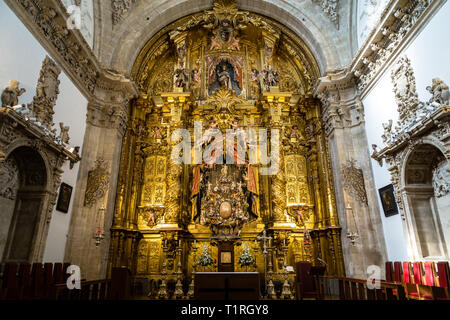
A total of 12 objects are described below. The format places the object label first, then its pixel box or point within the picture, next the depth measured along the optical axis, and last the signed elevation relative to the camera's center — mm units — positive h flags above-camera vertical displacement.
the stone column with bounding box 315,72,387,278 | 9172 +2830
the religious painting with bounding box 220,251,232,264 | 10703 +39
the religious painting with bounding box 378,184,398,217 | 8320 +1649
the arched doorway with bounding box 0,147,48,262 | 7145 +1386
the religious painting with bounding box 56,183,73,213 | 8314 +1698
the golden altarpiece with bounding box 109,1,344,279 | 11016 +4169
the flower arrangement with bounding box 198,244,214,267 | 10246 -34
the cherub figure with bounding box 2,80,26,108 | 6110 +3390
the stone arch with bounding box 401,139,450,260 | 7312 +1511
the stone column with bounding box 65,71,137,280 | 9062 +2831
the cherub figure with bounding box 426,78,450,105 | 6215 +3517
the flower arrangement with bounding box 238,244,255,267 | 10102 -63
